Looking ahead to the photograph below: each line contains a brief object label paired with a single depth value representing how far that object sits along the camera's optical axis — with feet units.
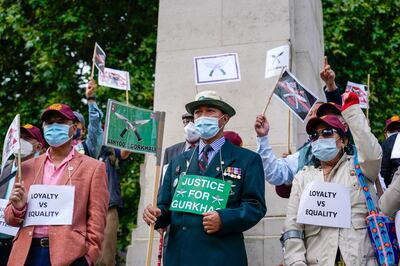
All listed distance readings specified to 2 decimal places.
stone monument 26.37
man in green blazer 16.96
